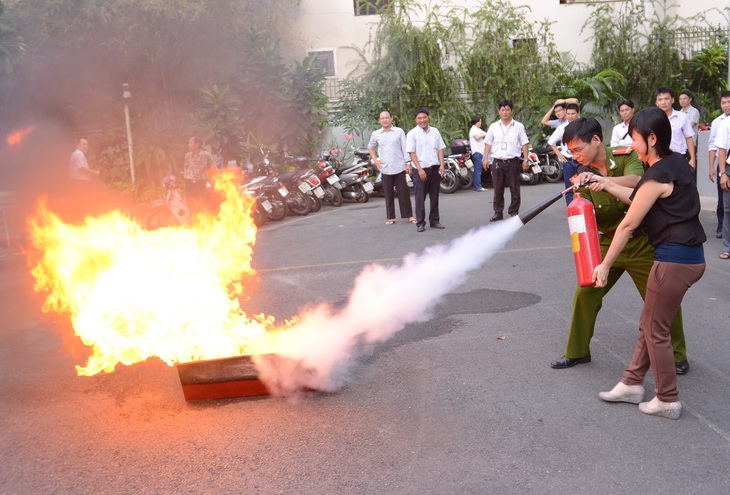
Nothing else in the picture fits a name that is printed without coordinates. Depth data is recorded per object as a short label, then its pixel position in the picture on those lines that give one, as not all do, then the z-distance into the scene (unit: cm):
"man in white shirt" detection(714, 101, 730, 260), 820
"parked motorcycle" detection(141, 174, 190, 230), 1312
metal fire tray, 460
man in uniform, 462
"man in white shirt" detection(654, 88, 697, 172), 937
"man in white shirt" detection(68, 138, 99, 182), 1323
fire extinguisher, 439
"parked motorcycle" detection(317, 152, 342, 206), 1590
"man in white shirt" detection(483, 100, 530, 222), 1148
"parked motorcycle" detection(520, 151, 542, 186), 1805
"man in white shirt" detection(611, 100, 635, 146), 916
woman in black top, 396
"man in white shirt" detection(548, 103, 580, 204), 955
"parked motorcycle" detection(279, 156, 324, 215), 1493
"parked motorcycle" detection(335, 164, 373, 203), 1659
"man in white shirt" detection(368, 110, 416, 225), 1203
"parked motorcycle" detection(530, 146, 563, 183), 1902
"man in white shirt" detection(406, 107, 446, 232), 1138
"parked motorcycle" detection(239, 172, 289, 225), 1406
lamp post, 1748
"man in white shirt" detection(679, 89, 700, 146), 1029
